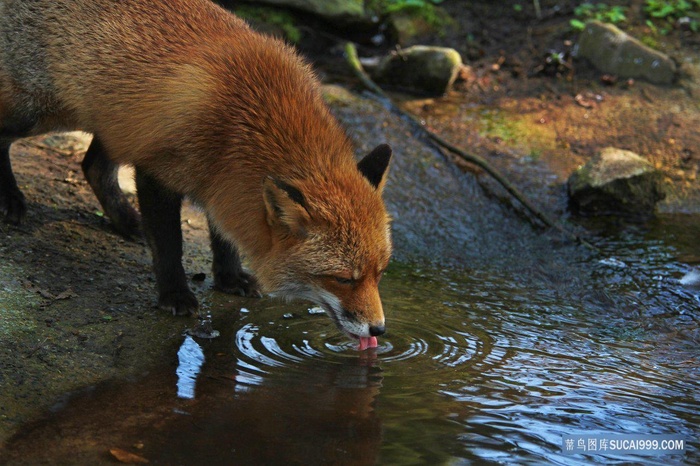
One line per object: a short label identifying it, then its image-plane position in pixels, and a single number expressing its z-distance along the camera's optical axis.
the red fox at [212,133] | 9.05
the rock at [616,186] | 15.95
